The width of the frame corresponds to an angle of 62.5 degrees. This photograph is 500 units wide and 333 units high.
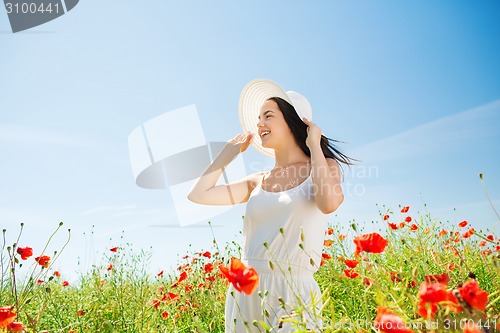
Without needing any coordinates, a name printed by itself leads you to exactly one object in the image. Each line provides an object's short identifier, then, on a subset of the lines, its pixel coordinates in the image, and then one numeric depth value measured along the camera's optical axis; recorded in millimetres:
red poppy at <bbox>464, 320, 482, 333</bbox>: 1008
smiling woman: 2049
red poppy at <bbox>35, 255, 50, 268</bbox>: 2736
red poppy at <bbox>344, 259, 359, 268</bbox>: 2250
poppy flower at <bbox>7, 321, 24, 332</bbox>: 1766
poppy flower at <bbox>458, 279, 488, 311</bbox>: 1027
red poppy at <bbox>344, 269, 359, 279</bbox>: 2447
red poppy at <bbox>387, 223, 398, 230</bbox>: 3734
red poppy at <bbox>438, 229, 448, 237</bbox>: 3793
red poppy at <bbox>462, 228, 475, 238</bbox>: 3861
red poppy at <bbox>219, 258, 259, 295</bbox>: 1346
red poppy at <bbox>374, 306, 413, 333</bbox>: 1067
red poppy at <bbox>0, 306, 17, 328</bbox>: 1637
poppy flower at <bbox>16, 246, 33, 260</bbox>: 2559
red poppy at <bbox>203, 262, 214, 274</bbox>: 3271
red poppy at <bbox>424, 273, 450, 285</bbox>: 1319
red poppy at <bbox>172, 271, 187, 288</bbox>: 3389
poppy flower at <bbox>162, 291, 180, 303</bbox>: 3768
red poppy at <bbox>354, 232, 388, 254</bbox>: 1439
